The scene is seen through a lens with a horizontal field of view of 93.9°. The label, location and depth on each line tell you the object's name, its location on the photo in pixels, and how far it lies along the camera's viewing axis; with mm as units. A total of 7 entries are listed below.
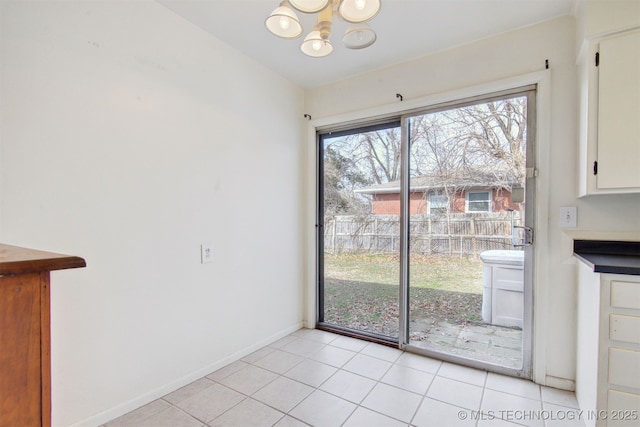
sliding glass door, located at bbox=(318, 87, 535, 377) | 2178
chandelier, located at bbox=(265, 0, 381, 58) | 1251
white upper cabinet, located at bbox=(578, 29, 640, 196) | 1556
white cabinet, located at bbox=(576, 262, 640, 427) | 1312
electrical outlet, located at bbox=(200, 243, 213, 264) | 2137
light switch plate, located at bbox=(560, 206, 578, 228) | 1913
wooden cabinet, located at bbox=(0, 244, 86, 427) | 601
